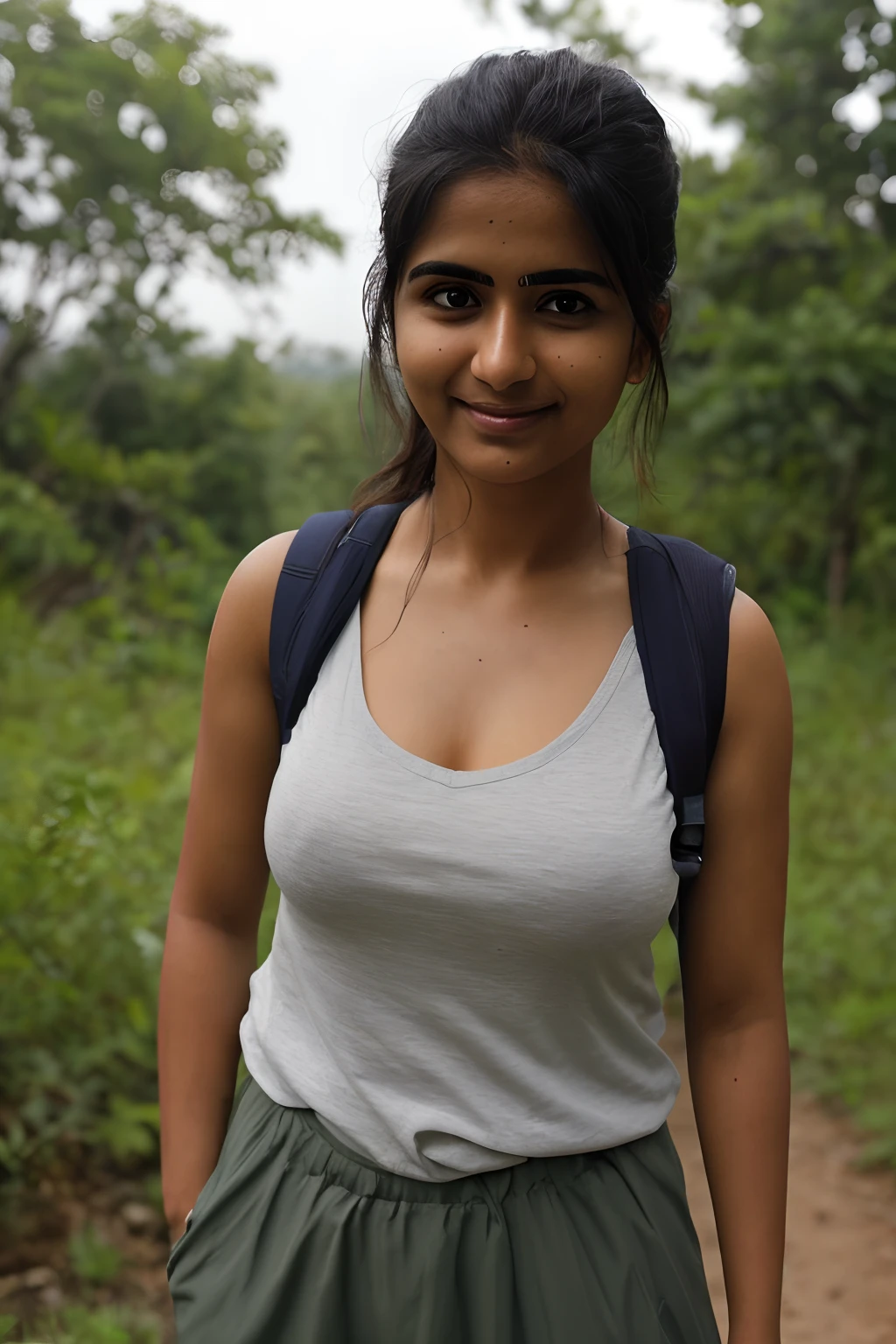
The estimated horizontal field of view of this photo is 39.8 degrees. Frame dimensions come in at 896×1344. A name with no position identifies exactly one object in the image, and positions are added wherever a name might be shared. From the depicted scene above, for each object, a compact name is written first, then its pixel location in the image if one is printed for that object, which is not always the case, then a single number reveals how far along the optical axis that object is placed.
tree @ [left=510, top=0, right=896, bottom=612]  6.13
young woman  1.18
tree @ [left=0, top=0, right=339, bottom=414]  5.57
